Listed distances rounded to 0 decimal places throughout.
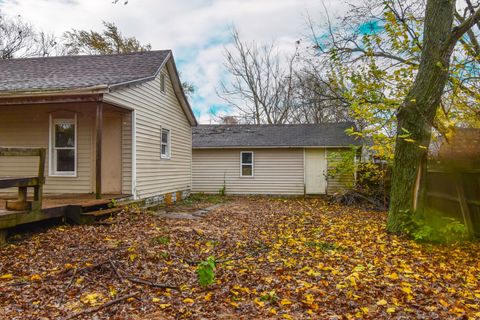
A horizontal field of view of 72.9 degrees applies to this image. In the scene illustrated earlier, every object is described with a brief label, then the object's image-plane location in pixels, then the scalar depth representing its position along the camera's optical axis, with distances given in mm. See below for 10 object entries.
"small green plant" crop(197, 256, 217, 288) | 4004
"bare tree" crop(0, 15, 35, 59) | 22438
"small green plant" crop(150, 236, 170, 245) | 5944
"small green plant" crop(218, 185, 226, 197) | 16656
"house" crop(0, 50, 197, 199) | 8523
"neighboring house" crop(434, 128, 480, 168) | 6578
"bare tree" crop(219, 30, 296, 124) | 26230
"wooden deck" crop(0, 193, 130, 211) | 7156
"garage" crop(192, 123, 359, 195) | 15938
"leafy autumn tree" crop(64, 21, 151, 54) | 23797
